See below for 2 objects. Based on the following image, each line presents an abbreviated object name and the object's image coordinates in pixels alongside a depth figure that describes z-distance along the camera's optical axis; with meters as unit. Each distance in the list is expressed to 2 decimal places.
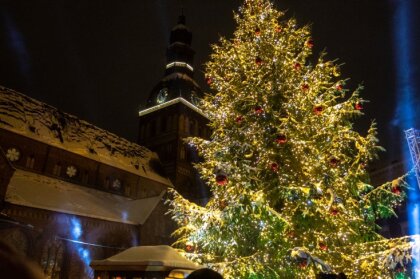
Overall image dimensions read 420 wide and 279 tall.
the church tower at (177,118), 38.09
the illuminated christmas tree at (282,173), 7.44
